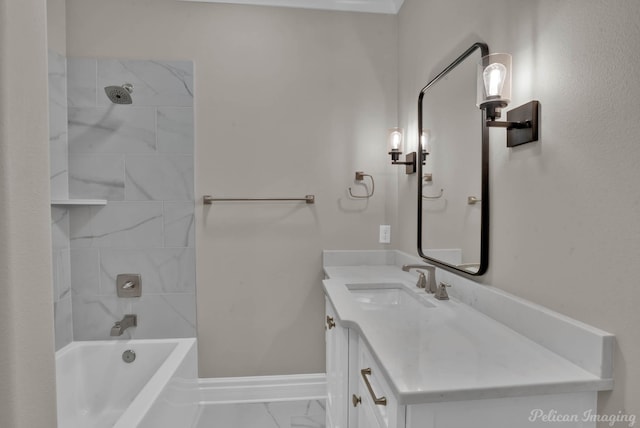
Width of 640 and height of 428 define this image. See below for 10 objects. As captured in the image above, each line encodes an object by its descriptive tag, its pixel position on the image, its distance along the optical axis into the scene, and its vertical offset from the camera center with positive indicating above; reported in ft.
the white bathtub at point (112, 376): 6.18 -3.31
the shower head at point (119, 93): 6.17 +2.05
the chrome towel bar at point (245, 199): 6.95 +0.11
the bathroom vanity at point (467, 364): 2.54 -1.33
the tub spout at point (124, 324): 6.75 -2.41
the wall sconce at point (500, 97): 3.55 +1.13
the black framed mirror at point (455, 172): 4.30 +0.46
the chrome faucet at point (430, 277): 5.00 -1.07
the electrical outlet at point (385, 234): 7.48 -0.65
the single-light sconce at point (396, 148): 6.63 +1.12
